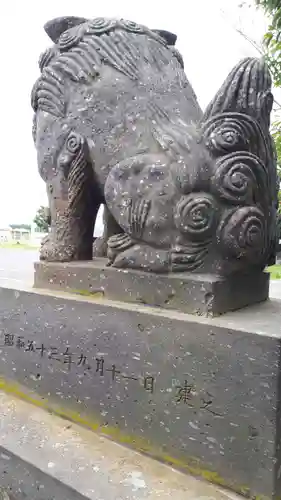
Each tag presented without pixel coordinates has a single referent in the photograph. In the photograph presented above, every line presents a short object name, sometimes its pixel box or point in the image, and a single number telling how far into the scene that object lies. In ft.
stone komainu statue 4.33
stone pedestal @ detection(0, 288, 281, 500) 3.79
